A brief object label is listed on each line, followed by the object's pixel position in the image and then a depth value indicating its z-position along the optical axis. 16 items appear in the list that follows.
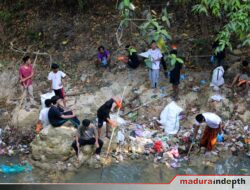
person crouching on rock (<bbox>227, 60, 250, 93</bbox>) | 10.33
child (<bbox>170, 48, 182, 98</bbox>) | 10.31
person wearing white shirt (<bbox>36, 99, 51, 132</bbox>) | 9.19
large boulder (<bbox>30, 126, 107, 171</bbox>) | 9.26
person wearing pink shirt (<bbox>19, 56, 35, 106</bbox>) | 10.08
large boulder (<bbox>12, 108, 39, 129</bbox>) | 10.34
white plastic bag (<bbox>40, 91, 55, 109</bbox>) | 10.39
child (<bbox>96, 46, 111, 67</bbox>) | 11.38
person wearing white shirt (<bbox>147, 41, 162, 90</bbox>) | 10.43
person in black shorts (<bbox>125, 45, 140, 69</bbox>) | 11.25
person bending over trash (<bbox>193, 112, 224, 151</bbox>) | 8.89
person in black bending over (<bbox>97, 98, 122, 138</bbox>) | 9.20
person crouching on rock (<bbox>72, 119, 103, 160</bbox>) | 9.02
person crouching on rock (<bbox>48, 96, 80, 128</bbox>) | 9.10
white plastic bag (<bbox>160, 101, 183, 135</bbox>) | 9.95
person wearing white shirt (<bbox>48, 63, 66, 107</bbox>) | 9.98
